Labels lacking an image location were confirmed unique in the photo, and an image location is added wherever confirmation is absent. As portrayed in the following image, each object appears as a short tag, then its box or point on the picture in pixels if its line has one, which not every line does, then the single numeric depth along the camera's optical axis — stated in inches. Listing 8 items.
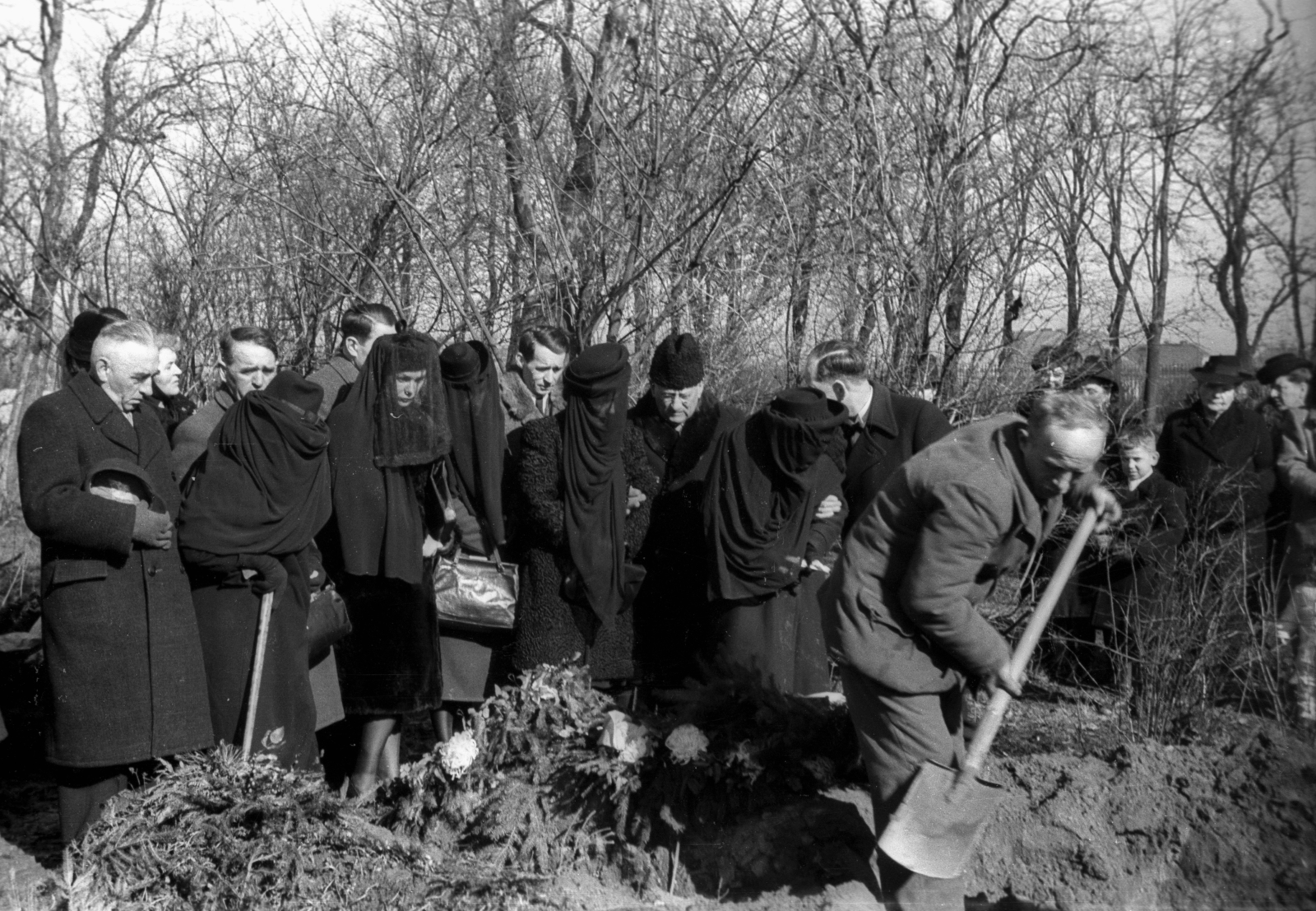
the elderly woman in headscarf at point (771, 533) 187.8
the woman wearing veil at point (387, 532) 189.3
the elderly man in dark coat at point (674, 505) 199.8
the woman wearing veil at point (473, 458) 198.5
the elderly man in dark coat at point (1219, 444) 213.9
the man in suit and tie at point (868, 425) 200.2
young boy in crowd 195.6
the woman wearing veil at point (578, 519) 195.3
